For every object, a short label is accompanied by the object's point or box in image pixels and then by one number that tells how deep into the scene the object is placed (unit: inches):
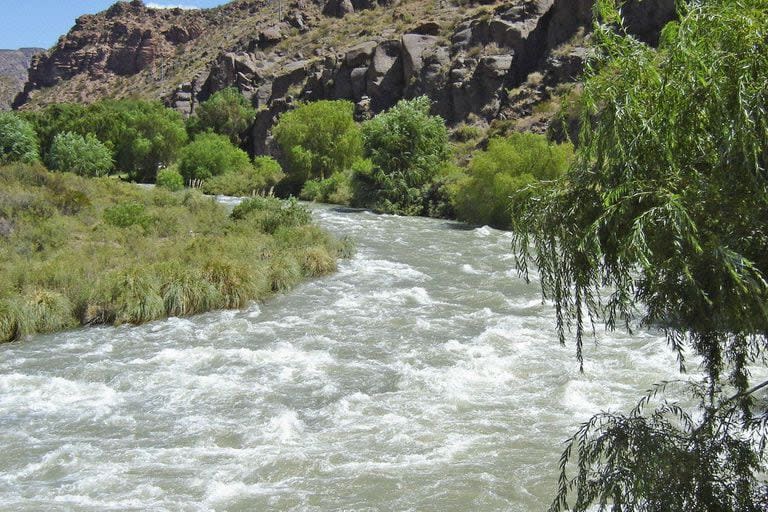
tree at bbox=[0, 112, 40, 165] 2021.4
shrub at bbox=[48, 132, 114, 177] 2196.1
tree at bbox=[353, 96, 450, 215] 1651.1
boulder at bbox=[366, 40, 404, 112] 2662.4
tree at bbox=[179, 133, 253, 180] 2308.1
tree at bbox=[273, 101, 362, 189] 2134.6
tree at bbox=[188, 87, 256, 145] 3016.7
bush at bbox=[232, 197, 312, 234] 1054.4
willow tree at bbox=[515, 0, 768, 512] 168.4
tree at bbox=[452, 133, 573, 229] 1380.4
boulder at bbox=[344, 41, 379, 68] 2807.6
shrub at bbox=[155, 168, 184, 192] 2014.6
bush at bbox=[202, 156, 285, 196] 2124.8
